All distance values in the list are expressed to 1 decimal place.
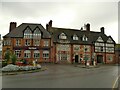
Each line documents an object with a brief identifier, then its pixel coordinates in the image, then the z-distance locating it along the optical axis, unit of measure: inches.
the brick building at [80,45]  1018.1
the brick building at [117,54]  1202.1
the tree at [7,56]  609.2
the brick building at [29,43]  946.9
